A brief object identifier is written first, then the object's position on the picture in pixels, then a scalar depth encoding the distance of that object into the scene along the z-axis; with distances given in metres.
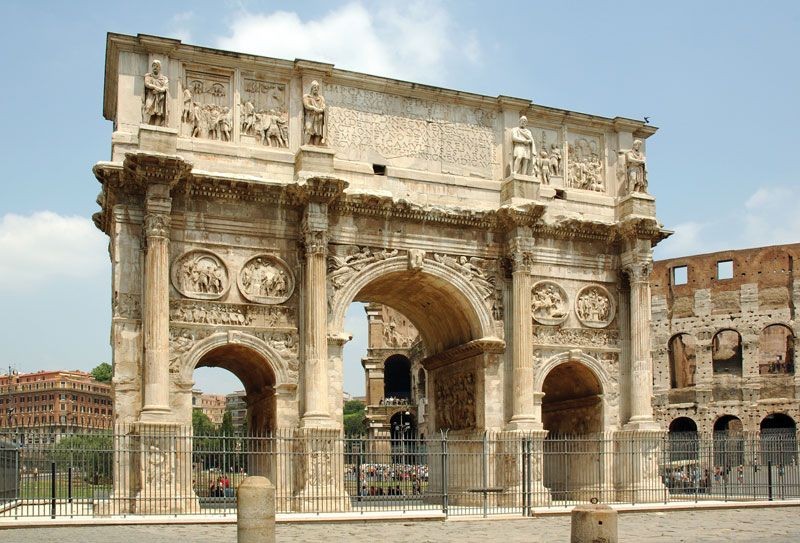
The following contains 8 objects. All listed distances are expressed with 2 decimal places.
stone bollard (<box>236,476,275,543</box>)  9.83
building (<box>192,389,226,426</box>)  147.88
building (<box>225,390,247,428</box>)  135.80
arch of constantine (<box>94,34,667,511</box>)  18.86
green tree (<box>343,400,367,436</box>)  85.09
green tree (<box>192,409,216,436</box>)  81.51
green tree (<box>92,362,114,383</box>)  77.62
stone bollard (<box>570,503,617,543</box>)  9.65
